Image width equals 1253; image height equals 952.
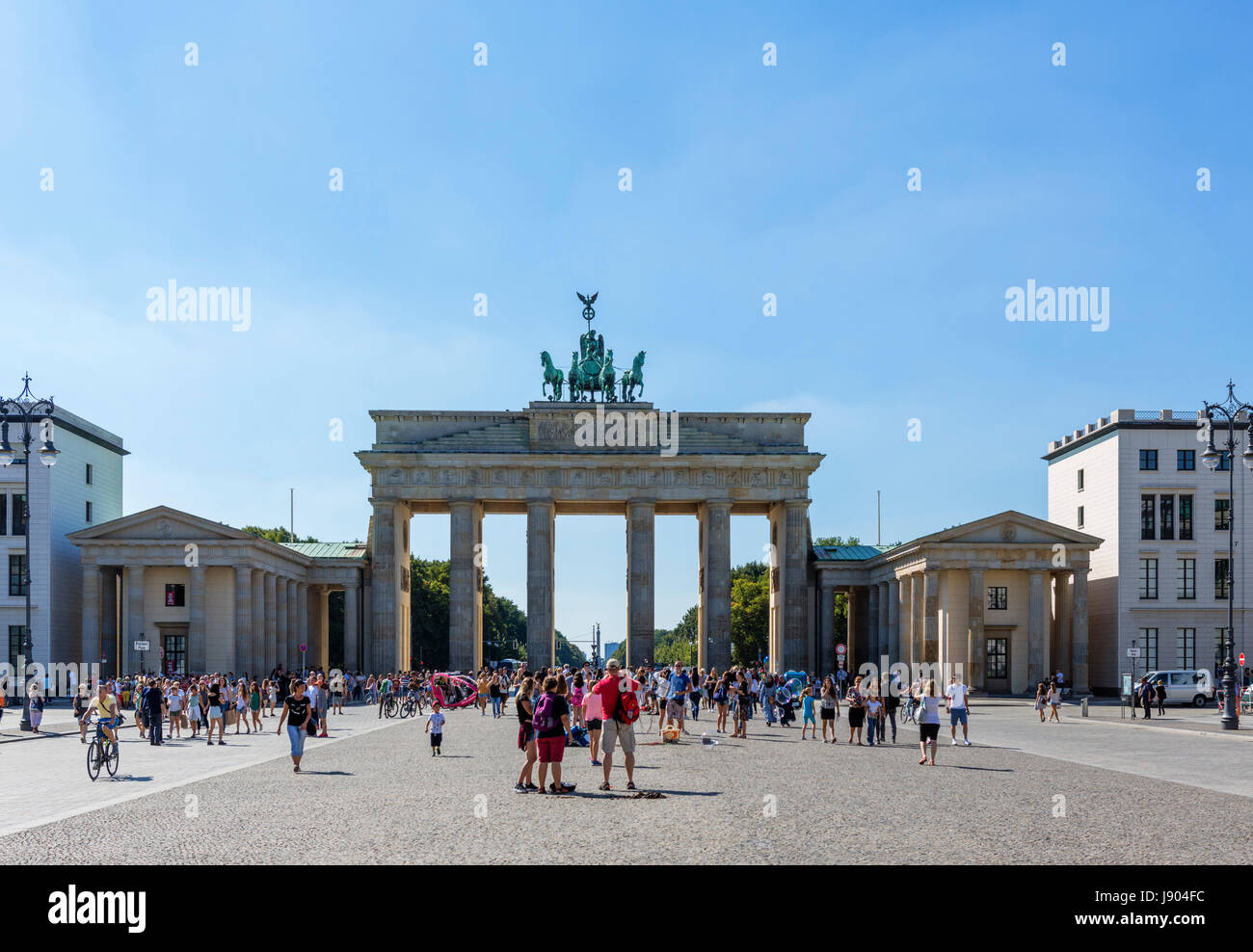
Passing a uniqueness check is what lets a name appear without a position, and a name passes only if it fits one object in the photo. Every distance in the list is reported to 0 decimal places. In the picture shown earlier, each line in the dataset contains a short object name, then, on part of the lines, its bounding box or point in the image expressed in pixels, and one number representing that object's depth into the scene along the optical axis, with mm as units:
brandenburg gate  81312
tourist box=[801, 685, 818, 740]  35500
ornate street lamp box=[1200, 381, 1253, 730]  38000
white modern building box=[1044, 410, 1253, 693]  72938
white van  60906
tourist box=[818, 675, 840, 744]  32750
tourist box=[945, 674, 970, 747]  31688
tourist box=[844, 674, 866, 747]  32375
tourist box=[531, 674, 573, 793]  19672
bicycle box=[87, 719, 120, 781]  23266
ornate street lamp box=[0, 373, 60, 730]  37438
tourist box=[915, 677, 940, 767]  25969
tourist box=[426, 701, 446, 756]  27422
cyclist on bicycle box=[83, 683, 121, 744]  24795
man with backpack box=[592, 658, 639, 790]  20766
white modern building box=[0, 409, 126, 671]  71562
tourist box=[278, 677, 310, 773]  23906
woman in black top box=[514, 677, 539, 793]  20281
